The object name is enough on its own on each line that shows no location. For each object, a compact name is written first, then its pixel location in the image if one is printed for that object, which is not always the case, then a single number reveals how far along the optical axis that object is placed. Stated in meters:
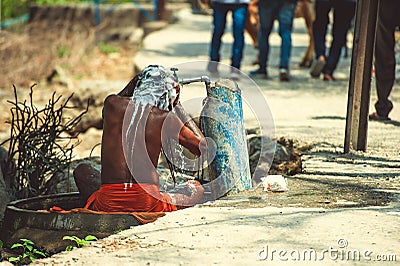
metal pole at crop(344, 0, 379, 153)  12.65
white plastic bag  10.45
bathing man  9.86
